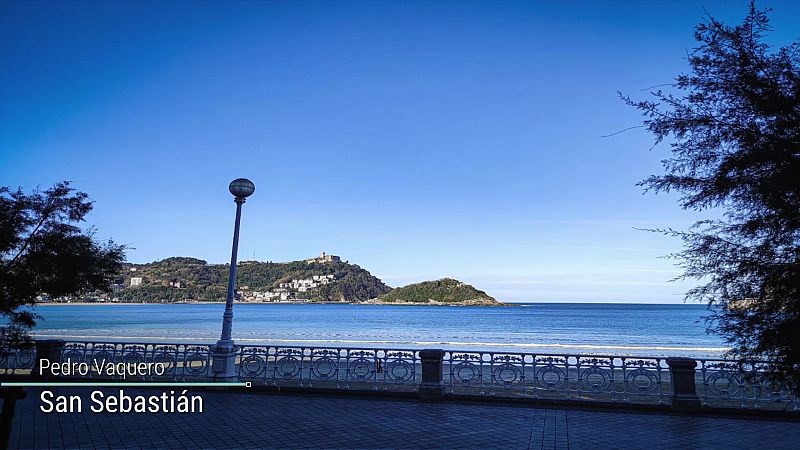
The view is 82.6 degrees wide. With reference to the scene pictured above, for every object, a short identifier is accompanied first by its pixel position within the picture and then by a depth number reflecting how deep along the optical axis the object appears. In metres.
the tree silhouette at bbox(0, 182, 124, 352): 9.23
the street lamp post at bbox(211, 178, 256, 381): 11.62
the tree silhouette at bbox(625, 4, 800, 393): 4.48
